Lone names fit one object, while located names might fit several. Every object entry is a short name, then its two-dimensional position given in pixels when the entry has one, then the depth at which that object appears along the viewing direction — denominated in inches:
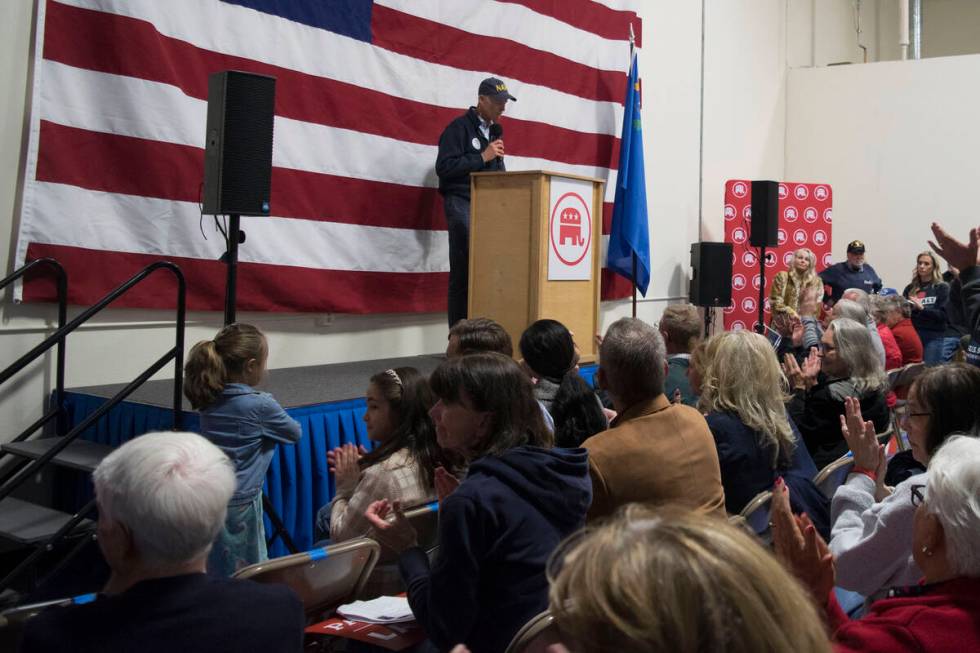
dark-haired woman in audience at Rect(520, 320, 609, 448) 117.1
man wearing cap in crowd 368.5
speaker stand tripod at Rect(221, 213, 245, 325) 160.9
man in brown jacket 92.6
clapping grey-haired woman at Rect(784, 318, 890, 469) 137.1
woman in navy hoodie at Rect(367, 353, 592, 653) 67.9
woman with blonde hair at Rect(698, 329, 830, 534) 111.0
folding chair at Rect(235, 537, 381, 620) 74.2
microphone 228.2
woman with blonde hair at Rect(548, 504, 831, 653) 31.9
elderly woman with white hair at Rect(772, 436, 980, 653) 52.1
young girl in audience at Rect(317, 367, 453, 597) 94.6
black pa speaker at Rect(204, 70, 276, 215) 159.5
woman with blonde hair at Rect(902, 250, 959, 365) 304.7
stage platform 152.3
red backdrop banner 370.0
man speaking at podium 223.1
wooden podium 209.5
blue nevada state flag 297.1
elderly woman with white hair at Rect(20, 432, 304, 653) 50.7
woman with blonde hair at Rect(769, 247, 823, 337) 334.6
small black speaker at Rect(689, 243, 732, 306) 342.0
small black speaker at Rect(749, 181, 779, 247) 348.8
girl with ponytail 125.3
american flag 165.2
